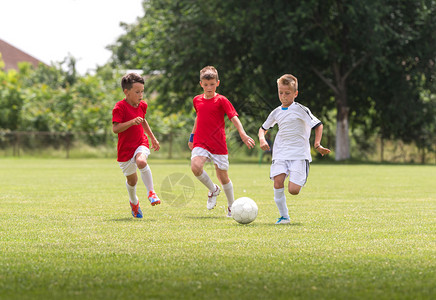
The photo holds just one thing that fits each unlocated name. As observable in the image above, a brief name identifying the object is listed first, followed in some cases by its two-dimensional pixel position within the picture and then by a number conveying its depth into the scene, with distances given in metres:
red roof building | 155.79
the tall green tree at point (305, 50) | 52.68
